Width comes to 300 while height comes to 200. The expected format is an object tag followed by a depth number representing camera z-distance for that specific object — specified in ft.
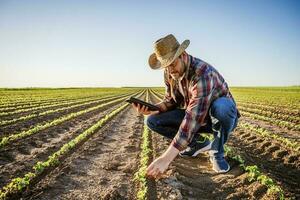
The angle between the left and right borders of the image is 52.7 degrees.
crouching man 10.43
